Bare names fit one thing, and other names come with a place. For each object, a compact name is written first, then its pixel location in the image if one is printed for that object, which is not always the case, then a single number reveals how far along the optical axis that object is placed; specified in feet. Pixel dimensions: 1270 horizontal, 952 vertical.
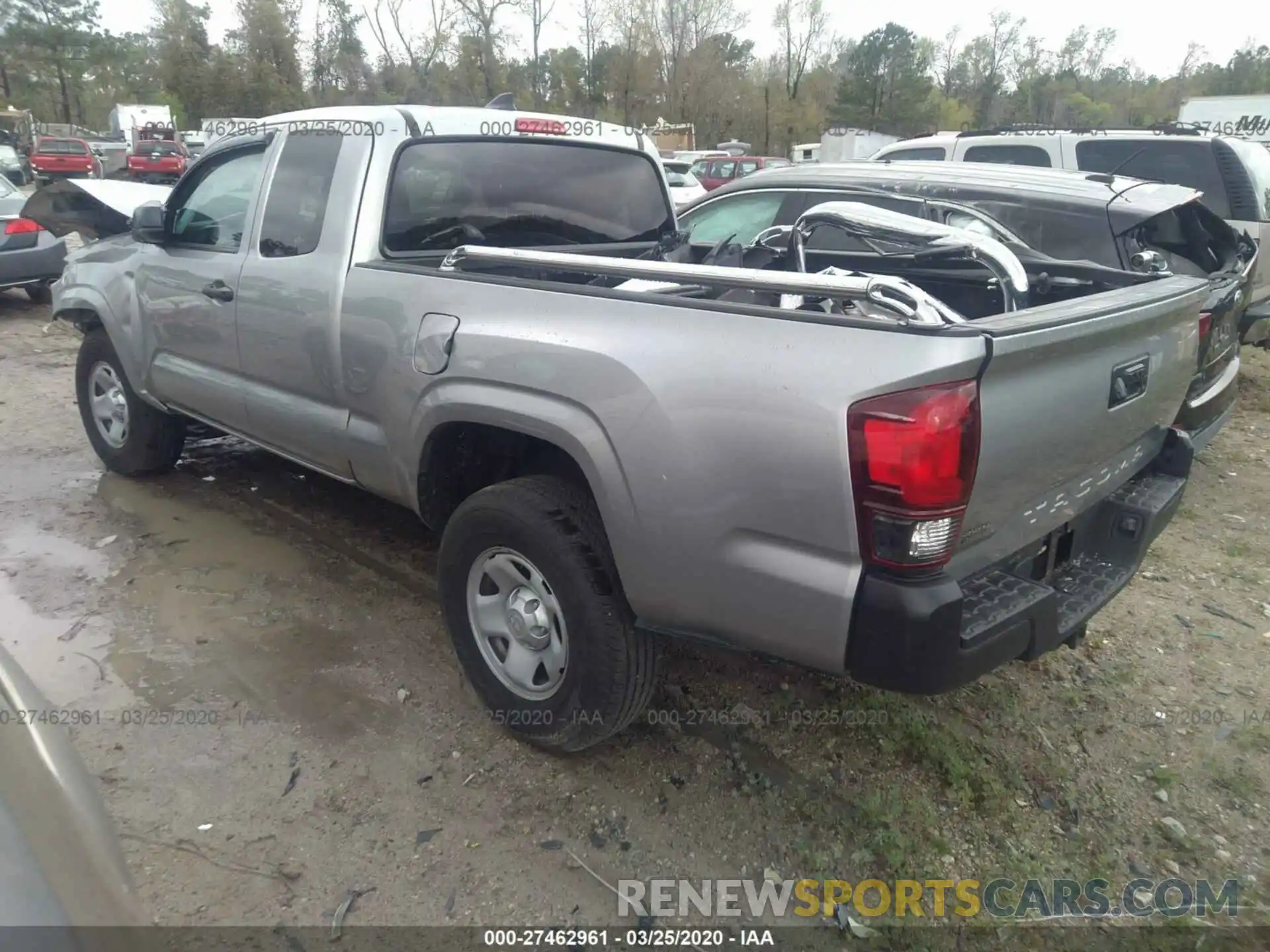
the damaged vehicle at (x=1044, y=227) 12.03
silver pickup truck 6.80
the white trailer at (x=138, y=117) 123.54
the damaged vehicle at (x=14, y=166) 76.89
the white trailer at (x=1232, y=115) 58.54
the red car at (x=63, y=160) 97.25
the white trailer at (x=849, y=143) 101.60
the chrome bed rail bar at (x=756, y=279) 6.81
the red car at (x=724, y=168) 70.38
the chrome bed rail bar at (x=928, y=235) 9.20
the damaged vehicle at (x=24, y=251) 31.07
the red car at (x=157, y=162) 93.71
